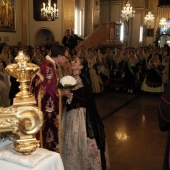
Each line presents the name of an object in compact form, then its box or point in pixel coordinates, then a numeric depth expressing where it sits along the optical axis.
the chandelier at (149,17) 21.08
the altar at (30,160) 1.34
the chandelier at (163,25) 21.83
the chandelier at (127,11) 17.69
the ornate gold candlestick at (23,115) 1.34
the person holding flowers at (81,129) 3.54
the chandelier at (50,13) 14.15
